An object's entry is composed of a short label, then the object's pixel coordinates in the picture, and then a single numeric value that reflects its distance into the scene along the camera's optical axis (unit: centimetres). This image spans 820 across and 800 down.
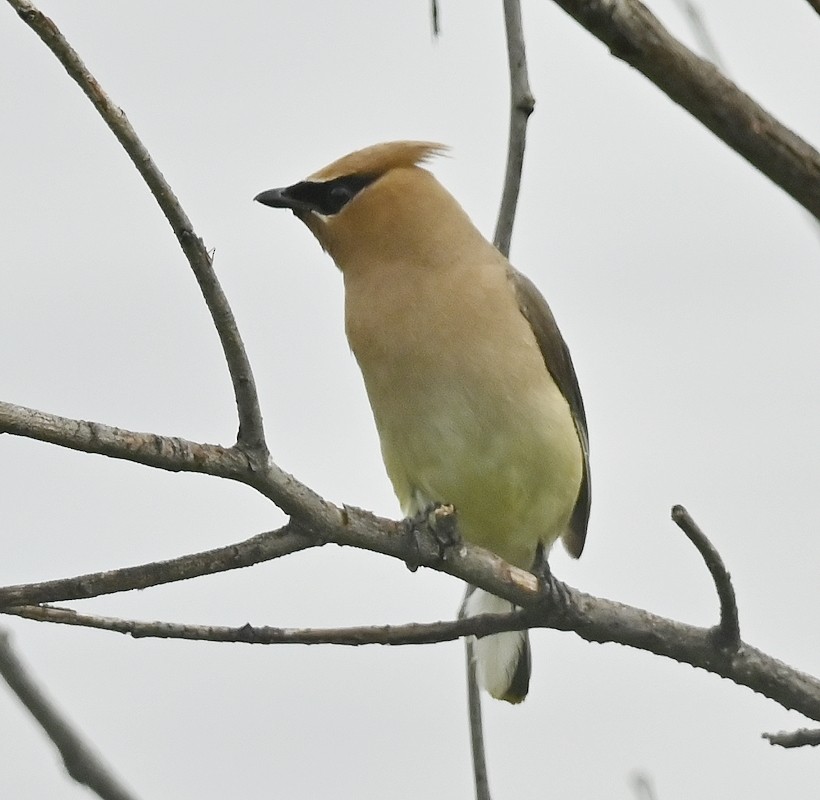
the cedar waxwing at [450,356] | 812
